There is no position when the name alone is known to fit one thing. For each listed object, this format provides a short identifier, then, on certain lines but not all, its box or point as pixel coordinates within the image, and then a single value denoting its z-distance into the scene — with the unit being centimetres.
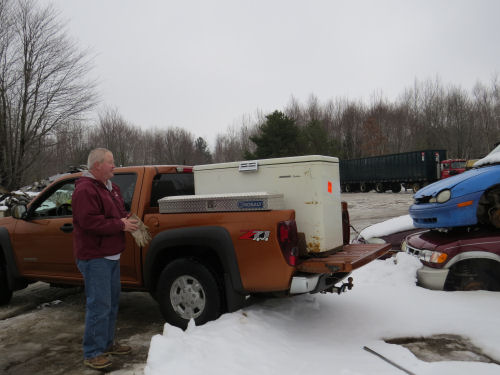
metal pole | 308
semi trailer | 2950
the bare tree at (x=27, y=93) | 1505
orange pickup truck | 356
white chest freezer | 377
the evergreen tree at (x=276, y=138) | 3709
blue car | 493
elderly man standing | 332
